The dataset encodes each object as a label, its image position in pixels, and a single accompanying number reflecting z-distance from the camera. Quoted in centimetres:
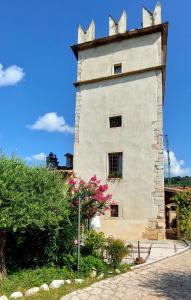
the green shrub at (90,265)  829
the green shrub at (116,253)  874
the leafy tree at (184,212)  1593
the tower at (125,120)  1647
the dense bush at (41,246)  899
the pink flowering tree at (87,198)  969
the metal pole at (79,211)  829
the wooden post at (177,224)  1612
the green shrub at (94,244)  934
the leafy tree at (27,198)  728
